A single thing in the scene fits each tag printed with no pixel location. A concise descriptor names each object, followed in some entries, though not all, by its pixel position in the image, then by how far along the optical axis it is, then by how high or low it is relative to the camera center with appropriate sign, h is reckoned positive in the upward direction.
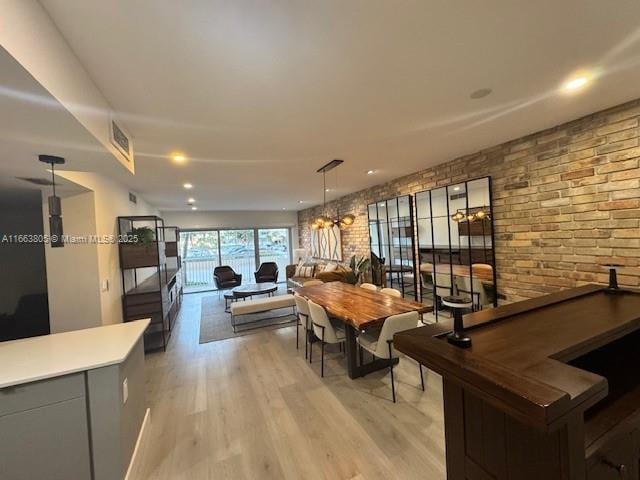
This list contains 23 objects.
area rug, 4.55 -1.50
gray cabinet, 1.44 -0.98
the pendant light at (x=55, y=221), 1.77 +0.23
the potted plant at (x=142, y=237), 3.87 +0.20
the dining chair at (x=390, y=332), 2.48 -0.89
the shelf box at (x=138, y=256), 3.83 -0.08
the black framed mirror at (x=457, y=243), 3.53 -0.16
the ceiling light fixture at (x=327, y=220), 3.94 +0.32
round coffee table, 5.80 -1.03
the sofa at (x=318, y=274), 6.16 -0.83
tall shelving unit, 3.84 -0.60
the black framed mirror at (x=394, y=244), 4.79 -0.16
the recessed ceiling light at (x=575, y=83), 1.91 +1.05
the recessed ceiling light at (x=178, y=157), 3.06 +1.08
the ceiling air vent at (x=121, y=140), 1.95 +0.88
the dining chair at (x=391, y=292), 3.55 -0.77
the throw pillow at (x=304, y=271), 7.40 -0.85
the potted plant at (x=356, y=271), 4.93 -0.64
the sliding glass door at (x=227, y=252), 8.91 -0.24
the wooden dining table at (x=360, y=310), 2.69 -0.80
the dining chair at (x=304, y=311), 3.47 -0.94
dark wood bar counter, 0.73 -0.48
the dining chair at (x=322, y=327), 2.99 -0.99
